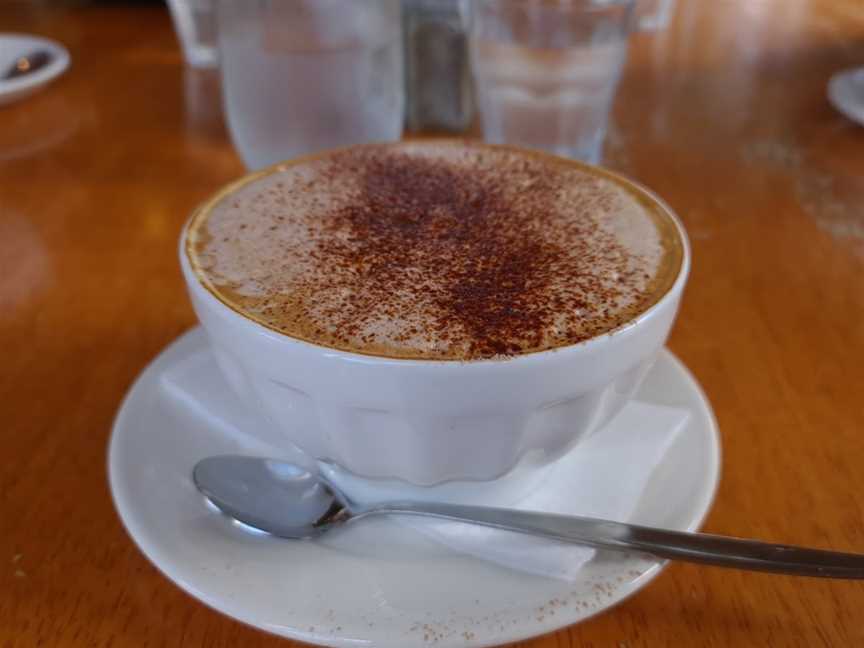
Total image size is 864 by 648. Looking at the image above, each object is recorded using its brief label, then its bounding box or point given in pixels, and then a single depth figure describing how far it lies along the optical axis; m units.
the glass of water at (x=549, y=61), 0.34
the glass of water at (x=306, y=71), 0.31
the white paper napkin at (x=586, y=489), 0.16
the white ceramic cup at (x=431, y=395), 0.14
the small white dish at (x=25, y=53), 0.39
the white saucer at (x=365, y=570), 0.14
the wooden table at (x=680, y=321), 0.16
